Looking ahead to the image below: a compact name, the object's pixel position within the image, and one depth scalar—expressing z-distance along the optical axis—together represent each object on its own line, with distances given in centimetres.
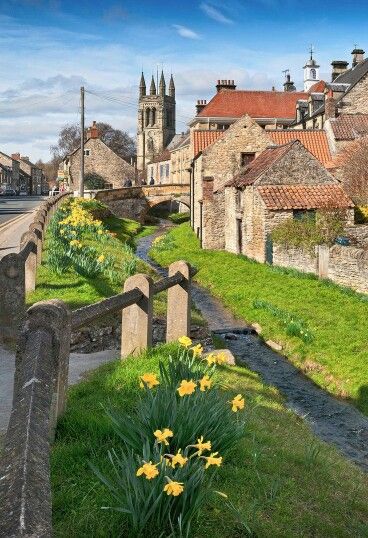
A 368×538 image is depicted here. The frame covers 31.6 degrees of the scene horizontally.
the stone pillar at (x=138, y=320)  767
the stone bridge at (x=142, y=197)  5794
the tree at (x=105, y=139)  10625
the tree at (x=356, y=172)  3362
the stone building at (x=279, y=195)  2958
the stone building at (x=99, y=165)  6931
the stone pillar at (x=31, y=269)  1236
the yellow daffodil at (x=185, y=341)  596
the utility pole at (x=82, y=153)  4378
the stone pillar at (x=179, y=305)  937
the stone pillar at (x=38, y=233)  1423
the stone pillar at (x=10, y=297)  980
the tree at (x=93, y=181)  6944
